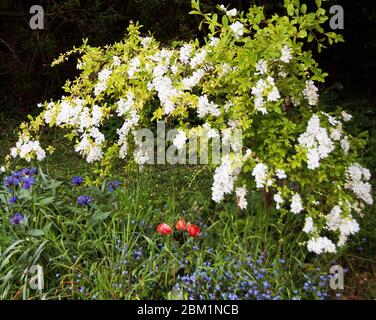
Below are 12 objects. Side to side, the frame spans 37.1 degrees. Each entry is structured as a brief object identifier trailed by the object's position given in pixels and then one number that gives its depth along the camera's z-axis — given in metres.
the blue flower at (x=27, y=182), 3.21
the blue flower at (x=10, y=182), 3.26
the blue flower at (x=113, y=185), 3.49
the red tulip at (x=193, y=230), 2.90
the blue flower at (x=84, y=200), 3.21
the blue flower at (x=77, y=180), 3.33
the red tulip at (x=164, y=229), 2.88
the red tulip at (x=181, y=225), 2.94
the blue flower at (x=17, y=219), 2.89
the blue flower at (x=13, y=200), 3.12
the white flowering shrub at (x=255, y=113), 2.79
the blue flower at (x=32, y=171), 3.40
